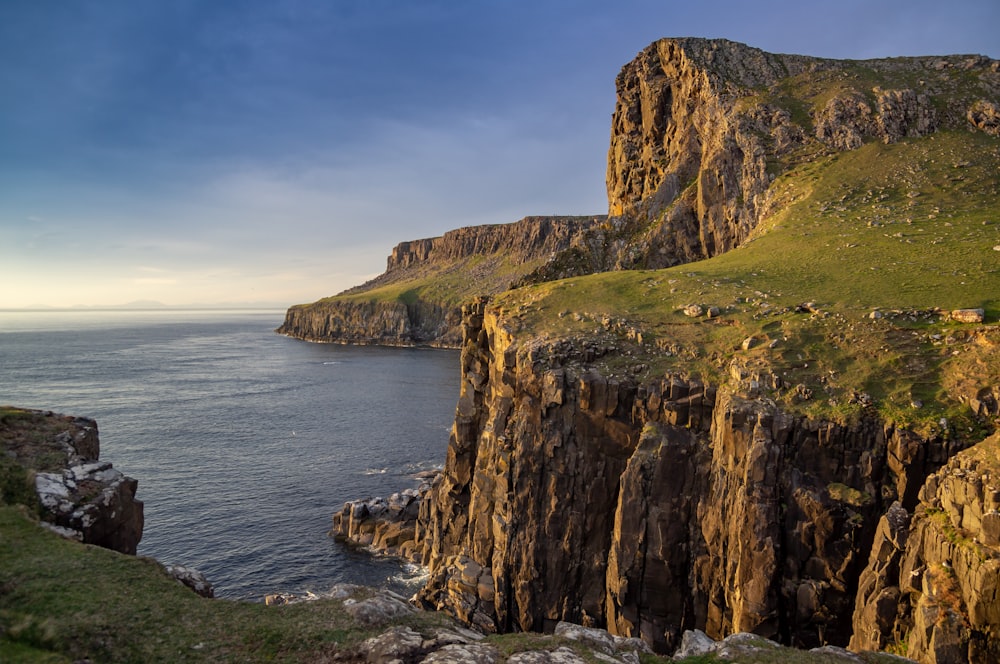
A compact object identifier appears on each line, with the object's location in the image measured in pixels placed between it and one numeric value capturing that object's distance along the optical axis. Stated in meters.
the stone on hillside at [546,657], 15.94
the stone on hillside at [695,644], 20.01
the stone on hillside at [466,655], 15.35
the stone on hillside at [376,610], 17.72
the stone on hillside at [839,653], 17.77
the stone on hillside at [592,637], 17.80
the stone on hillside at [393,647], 15.55
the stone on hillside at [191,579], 20.34
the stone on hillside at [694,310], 37.28
